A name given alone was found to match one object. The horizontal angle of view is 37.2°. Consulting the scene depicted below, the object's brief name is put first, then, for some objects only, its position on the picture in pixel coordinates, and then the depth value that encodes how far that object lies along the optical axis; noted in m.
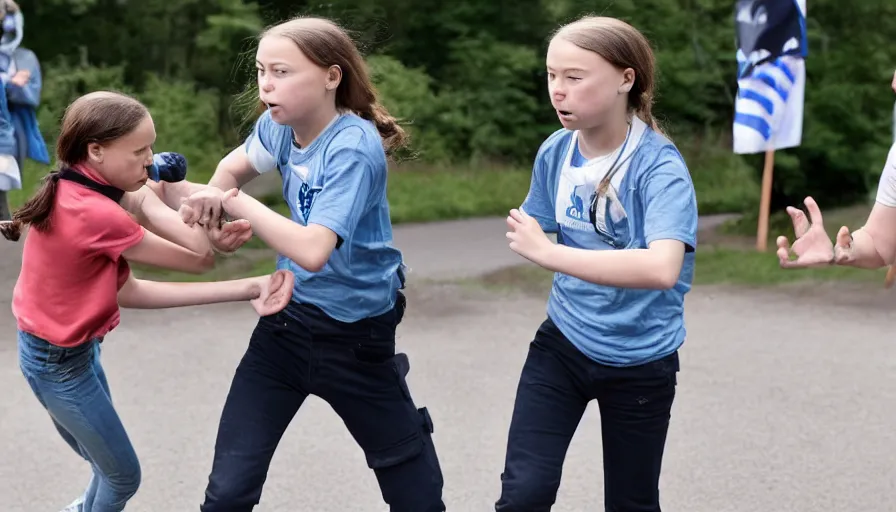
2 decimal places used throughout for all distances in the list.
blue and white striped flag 10.01
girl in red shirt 3.30
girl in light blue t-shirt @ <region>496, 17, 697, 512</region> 3.18
